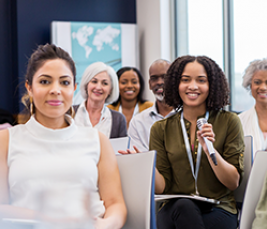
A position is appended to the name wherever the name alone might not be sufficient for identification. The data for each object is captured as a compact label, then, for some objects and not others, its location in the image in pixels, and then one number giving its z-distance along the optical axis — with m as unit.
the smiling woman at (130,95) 3.92
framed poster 5.20
